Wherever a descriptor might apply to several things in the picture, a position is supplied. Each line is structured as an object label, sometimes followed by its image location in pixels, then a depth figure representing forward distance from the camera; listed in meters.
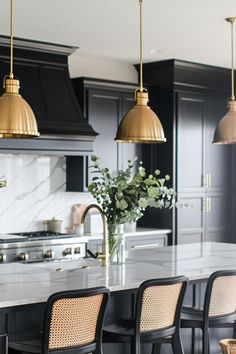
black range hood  6.11
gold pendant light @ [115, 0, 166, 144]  4.31
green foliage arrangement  4.42
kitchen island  3.47
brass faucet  4.46
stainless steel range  5.96
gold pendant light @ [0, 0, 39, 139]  3.55
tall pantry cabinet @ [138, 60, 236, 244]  7.34
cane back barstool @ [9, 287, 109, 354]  3.27
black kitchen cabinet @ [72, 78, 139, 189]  6.85
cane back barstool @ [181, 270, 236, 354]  4.02
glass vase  4.52
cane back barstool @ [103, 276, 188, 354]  3.66
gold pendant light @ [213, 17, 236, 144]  4.88
